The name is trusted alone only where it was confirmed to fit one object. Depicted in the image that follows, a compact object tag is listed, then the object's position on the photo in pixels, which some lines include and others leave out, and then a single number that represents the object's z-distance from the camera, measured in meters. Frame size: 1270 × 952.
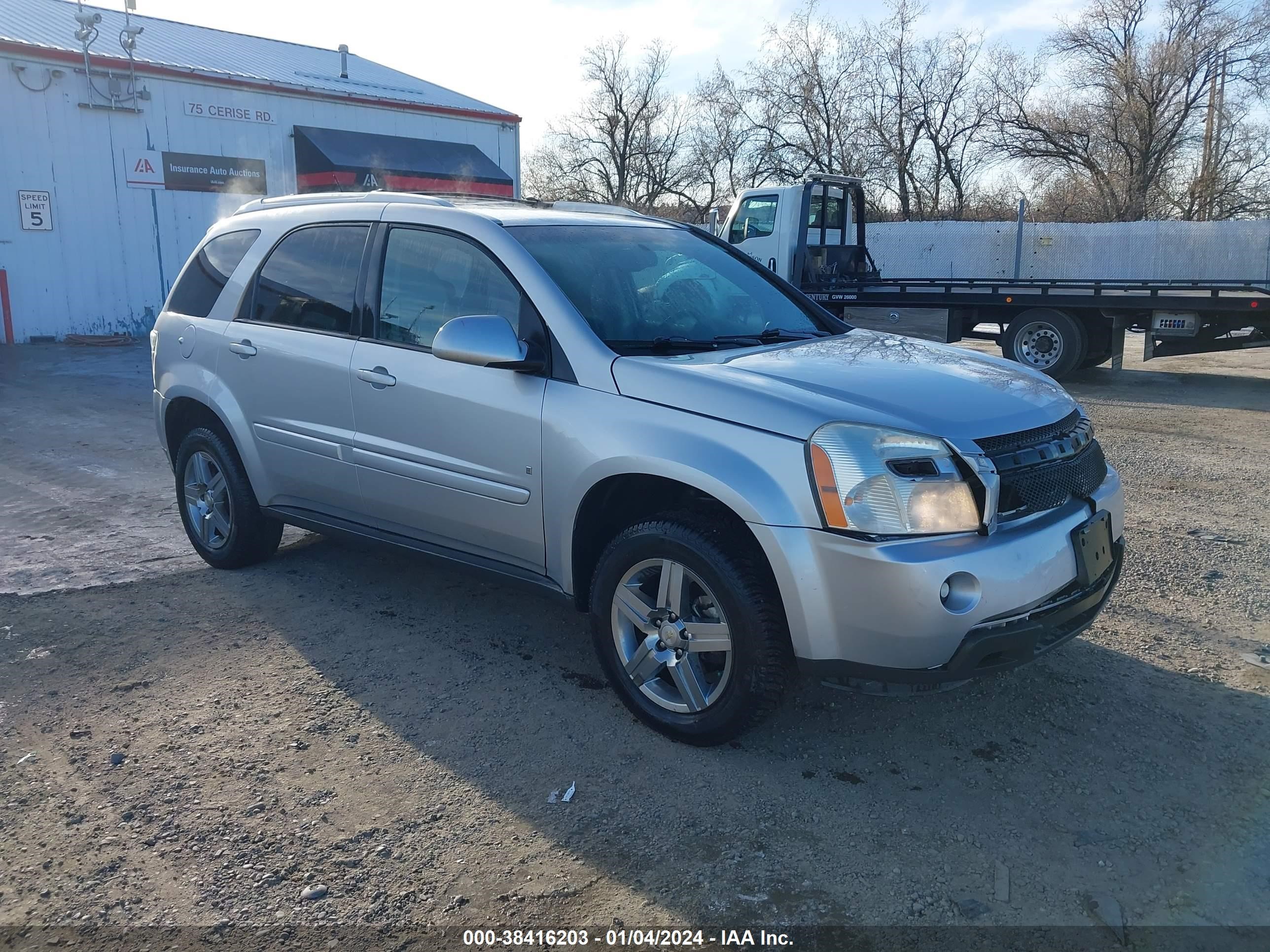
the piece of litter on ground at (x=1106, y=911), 2.51
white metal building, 16.14
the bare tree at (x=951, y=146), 37.81
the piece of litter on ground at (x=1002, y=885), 2.62
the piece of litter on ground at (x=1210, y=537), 5.57
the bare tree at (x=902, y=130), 38.53
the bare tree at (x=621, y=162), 46.72
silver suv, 2.98
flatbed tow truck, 11.96
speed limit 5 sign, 16.06
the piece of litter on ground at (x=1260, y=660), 3.97
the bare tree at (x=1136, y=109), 32.00
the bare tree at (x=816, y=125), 39.38
